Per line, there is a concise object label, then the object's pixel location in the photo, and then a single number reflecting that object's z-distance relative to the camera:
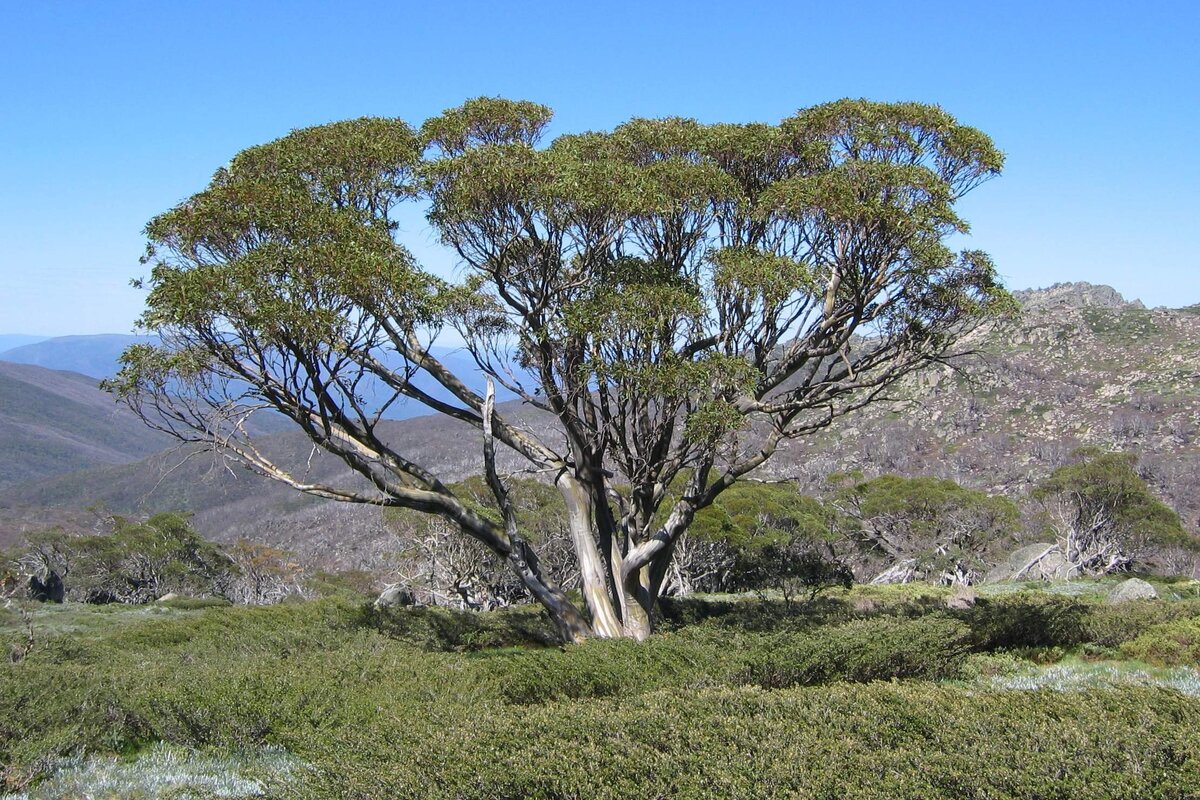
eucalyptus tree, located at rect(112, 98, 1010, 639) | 12.16
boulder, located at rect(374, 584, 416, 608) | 24.77
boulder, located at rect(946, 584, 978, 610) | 17.59
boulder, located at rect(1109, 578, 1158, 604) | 18.38
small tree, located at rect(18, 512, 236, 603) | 42.03
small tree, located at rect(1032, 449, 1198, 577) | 36.19
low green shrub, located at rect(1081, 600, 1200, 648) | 13.13
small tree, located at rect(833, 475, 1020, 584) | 38.50
